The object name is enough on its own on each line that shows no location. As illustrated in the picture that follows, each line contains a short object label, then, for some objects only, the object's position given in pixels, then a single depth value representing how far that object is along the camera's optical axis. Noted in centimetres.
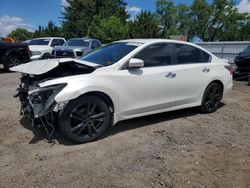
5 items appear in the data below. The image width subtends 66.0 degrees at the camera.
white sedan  284
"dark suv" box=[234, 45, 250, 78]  775
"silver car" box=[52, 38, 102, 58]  998
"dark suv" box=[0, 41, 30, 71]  859
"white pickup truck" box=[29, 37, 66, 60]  1092
